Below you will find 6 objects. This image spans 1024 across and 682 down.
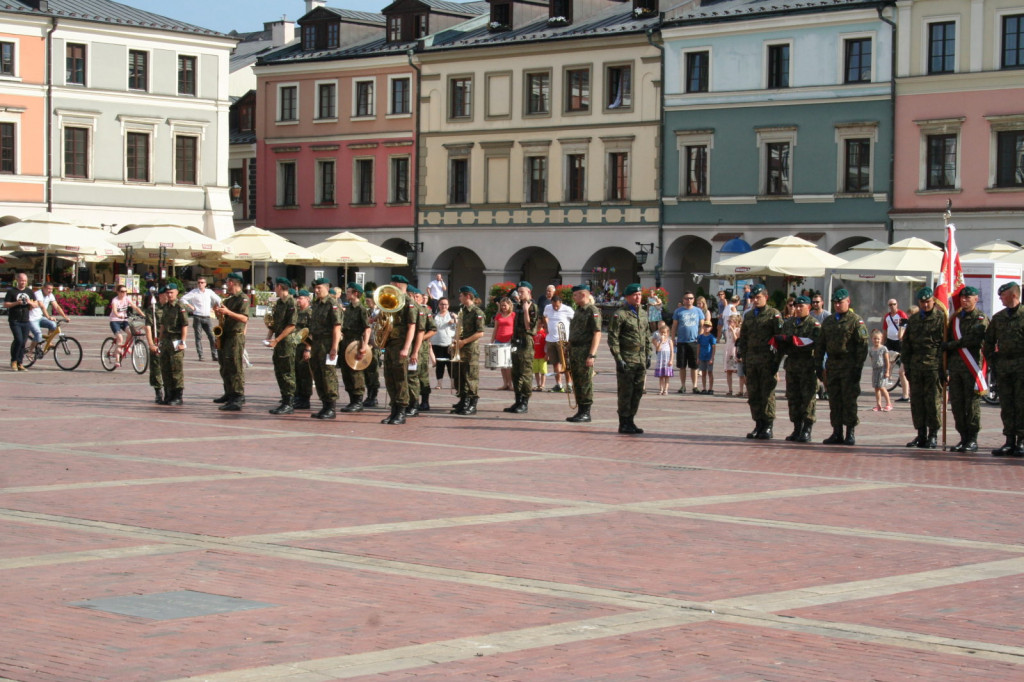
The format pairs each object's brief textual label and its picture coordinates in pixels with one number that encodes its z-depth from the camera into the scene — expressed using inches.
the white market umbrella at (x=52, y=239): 1739.7
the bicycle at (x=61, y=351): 1083.9
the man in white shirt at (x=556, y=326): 992.2
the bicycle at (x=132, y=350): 1074.7
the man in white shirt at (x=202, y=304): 1193.4
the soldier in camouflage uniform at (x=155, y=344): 832.9
